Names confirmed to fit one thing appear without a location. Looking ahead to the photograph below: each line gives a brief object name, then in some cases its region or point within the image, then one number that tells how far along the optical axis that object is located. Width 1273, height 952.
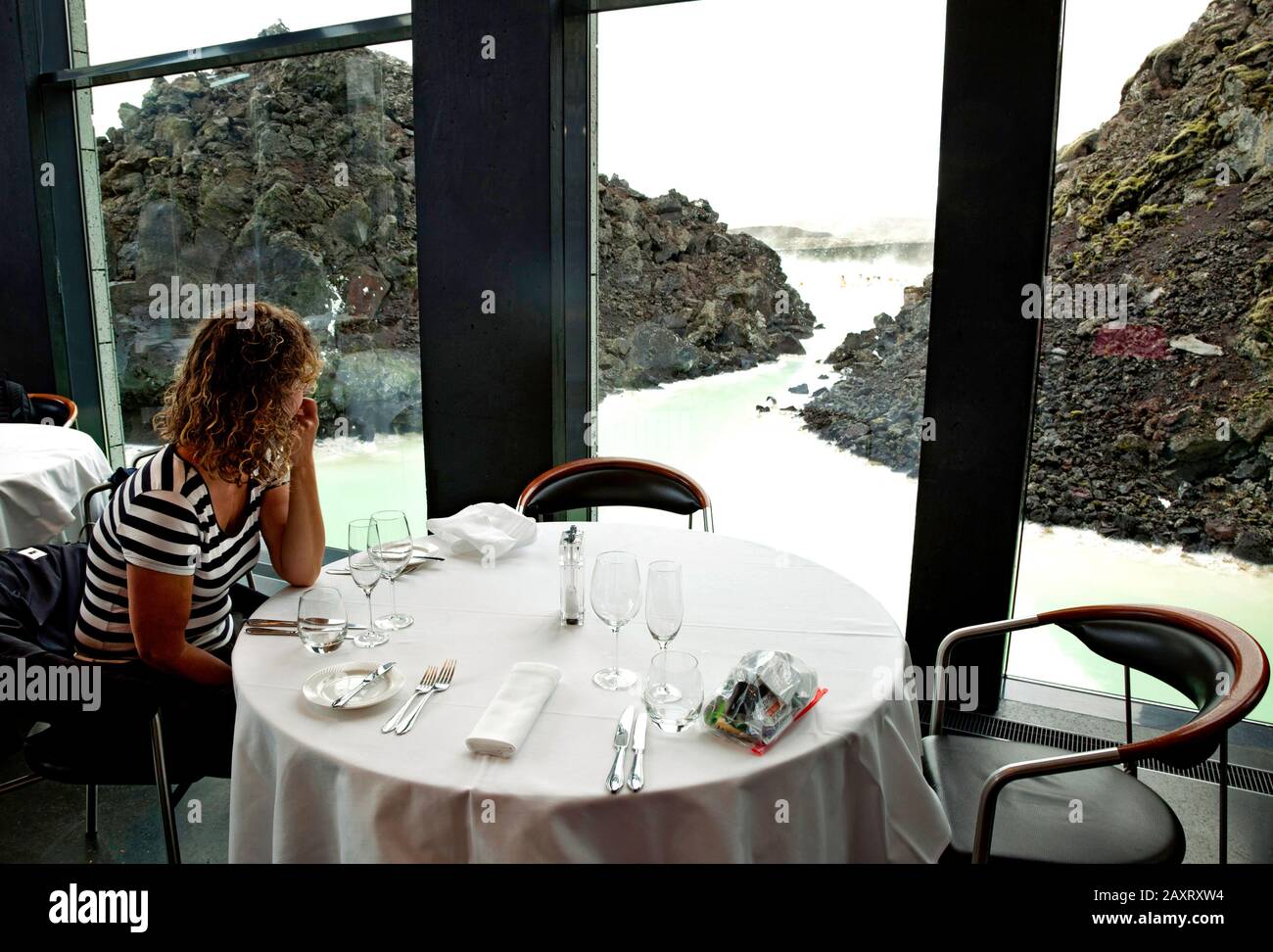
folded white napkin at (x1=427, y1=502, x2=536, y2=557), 1.99
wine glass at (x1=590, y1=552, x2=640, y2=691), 1.41
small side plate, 1.32
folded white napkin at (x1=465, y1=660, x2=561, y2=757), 1.20
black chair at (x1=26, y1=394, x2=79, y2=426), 3.92
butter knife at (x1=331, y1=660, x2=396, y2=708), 1.31
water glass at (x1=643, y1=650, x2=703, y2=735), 1.27
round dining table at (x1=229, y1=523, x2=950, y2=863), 1.13
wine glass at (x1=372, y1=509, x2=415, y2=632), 1.64
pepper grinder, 1.65
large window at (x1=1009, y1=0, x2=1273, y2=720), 2.47
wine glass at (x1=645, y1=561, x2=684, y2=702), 1.36
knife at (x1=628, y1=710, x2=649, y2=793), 1.13
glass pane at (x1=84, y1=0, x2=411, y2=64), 3.55
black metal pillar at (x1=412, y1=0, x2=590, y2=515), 3.05
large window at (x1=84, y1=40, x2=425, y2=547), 3.68
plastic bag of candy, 1.24
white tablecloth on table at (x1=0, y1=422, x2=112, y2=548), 2.72
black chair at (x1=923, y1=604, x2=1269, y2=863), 1.34
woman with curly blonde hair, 1.58
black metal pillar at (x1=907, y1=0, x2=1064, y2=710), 2.44
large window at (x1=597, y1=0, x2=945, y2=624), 2.83
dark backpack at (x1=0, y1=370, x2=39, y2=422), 3.75
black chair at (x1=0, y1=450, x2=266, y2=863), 1.40
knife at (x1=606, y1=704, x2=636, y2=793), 1.13
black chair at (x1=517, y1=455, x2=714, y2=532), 2.62
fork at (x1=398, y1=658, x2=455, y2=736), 1.28
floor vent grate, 2.48
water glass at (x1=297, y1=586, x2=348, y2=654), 1.44
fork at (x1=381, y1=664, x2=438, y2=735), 1.27
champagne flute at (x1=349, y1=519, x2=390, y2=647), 1.55
